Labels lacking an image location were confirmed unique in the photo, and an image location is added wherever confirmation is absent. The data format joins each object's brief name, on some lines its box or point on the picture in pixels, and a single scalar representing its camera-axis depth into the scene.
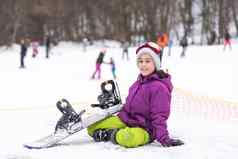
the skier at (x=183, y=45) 39.26
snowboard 6.45
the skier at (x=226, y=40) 43.53
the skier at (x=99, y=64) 24.43
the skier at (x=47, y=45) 39.81
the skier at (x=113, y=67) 24.16
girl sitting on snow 6.23
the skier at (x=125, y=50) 38.34
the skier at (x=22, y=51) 30.83
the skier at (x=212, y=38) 58.53
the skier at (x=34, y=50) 40.12
